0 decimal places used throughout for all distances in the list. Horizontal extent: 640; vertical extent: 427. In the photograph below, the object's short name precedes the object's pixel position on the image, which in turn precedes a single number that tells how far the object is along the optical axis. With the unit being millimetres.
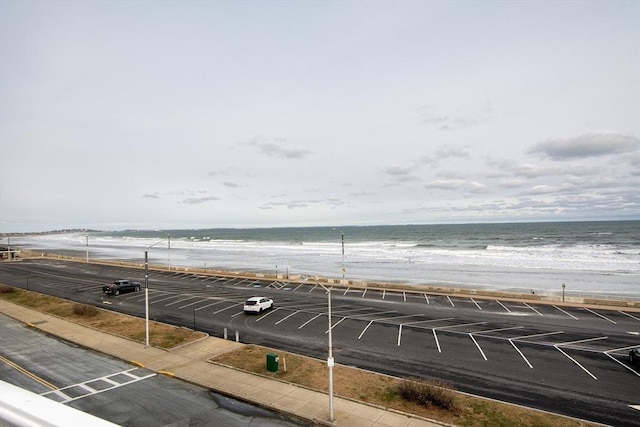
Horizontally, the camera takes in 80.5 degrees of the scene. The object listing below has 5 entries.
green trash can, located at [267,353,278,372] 20938
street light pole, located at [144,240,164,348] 25516
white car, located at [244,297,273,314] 34312
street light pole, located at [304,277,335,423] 15992
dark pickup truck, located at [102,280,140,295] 44219
